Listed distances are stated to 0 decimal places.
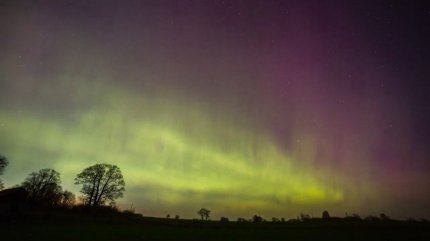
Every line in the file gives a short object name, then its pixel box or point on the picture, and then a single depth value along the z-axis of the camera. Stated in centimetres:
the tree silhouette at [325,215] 10569
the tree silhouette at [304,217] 10206
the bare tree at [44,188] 9444
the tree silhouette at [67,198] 9772
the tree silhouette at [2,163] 8744
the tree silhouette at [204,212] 17088
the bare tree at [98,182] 9219
